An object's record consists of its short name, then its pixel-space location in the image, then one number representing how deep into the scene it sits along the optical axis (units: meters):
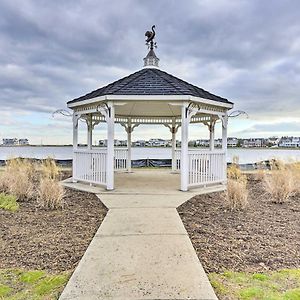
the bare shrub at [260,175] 11.68
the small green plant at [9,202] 6.60
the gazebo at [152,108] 8.64
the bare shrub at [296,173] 9.01
